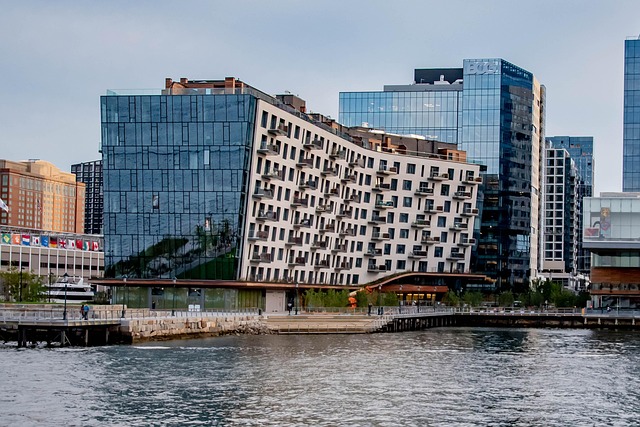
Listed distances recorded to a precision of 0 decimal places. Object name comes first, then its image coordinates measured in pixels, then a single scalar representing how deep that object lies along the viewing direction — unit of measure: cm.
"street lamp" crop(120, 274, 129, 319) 13176
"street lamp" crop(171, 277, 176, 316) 12952
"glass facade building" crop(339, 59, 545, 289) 19560
